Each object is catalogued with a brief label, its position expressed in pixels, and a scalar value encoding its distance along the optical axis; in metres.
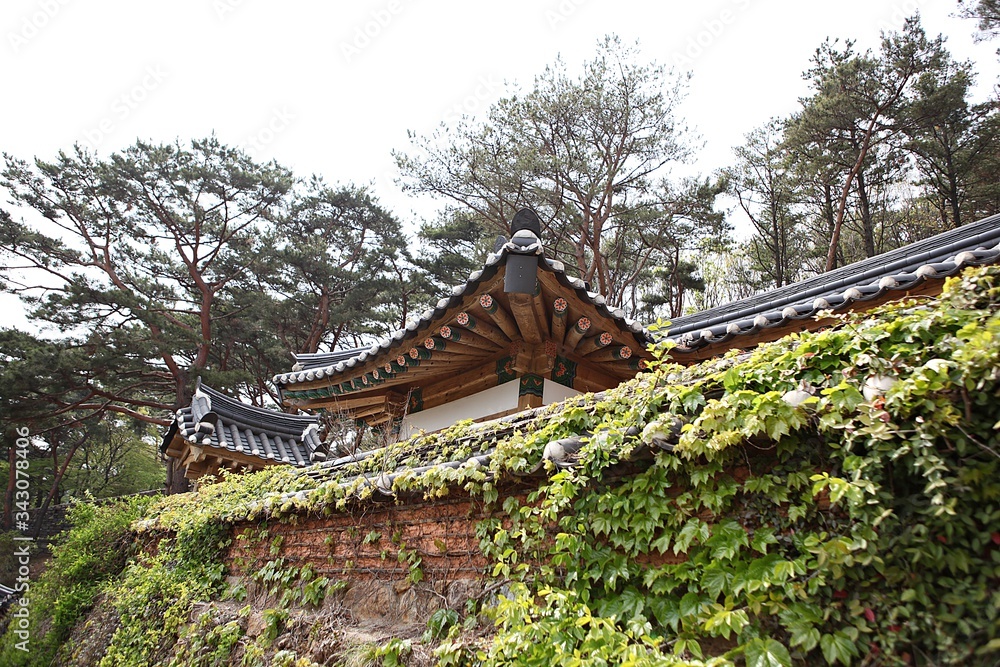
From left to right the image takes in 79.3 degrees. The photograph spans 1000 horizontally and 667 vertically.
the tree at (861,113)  17.42
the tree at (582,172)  18.55
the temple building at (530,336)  5.50
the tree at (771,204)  22.33
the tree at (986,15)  16.12
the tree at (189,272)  19.25
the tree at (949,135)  17.25
